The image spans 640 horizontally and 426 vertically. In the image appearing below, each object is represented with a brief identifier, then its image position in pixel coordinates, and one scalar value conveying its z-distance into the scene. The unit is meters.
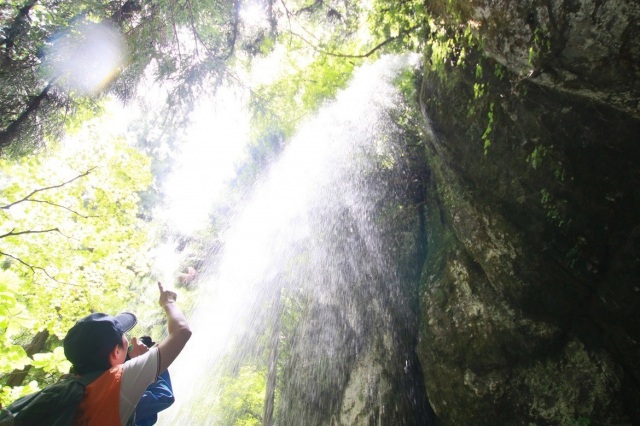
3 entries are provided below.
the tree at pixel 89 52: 4.63
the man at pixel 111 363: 2.02
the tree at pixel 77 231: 9.24
